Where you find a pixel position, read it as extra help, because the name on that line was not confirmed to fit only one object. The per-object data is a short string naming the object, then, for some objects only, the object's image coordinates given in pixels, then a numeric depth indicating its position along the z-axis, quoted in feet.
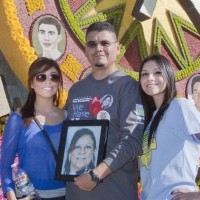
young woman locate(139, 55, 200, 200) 6.79
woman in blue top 7.88
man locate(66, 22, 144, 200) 7.40
